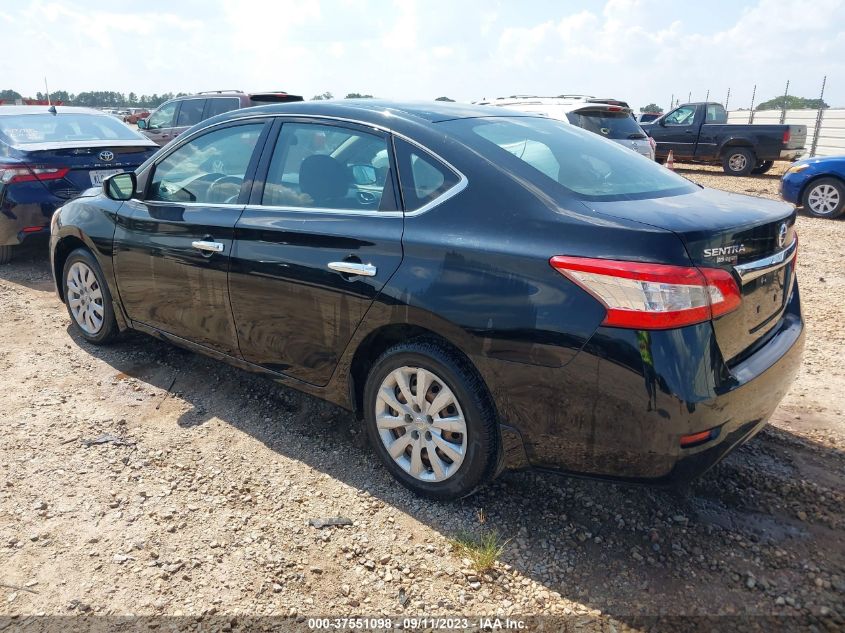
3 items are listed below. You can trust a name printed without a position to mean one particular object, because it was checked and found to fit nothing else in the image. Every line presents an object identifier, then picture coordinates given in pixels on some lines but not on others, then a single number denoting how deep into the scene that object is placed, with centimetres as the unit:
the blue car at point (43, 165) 650
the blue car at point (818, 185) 1003
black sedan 229
